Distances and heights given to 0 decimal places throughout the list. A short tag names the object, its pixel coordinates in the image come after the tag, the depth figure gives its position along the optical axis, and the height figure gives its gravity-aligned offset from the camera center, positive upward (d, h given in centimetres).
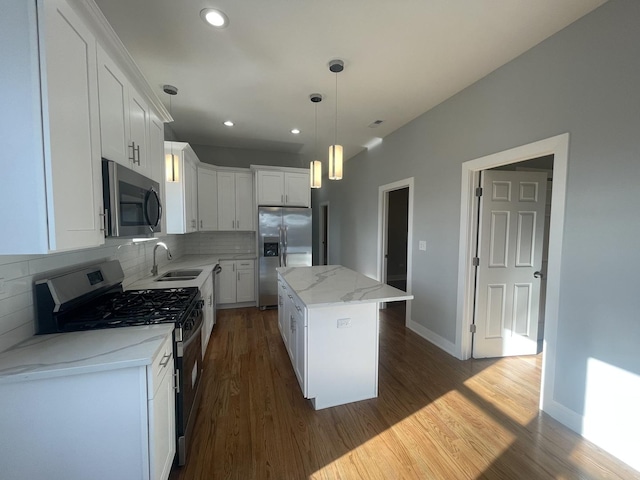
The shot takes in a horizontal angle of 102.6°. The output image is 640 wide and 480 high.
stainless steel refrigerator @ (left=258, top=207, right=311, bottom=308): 426 -24
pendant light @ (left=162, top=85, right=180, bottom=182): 244 +56
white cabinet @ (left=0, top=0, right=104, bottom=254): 90 +36
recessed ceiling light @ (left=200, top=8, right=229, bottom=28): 170 +143
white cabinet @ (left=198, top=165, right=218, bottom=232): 414 +47
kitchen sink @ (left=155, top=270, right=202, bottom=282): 273 -55
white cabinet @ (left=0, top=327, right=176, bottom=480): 101 -83
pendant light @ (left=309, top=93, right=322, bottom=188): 259 +60
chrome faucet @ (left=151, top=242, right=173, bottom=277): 285 -48
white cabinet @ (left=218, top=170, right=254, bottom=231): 437 +47
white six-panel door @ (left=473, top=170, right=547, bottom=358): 270 -32
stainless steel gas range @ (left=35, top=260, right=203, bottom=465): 132 -52
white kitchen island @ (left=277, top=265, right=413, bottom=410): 195 -89
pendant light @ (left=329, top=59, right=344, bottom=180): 224 +65
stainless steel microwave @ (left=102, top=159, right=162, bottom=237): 131 +14
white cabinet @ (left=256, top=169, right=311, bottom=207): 433 +70
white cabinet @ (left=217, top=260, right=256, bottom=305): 423 -91
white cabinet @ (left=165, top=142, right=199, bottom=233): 315 +40
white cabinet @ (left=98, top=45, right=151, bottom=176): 132 +64
